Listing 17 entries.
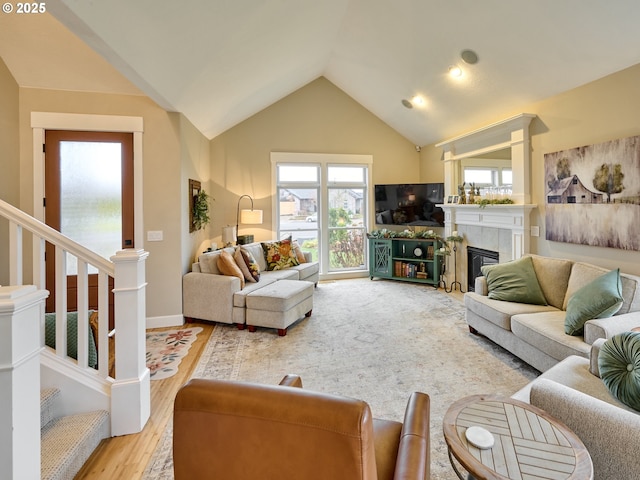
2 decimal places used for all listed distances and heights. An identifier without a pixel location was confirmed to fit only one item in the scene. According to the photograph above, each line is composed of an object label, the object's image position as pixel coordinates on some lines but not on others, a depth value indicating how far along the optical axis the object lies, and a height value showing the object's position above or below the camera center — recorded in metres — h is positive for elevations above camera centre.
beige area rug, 2.34 -1.10
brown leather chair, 0.75 -0.48
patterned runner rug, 2.84 -1.08
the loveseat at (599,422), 1.22 -0.77
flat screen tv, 5.93 +0.66
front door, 3.51 +0.53
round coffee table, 1.12 -0.78
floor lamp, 5.34 +0.35
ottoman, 3.57 -0.75
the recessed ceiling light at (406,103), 5.34 +2.24
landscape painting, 2.83 +0.41
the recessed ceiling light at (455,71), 4.08 +2.12
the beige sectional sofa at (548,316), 2.28 -0.66
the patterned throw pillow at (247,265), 4.35 -0.33
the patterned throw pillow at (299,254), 5.58 -0.25
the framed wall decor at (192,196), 4.25 +0.60
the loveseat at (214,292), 3.80 -0.61
